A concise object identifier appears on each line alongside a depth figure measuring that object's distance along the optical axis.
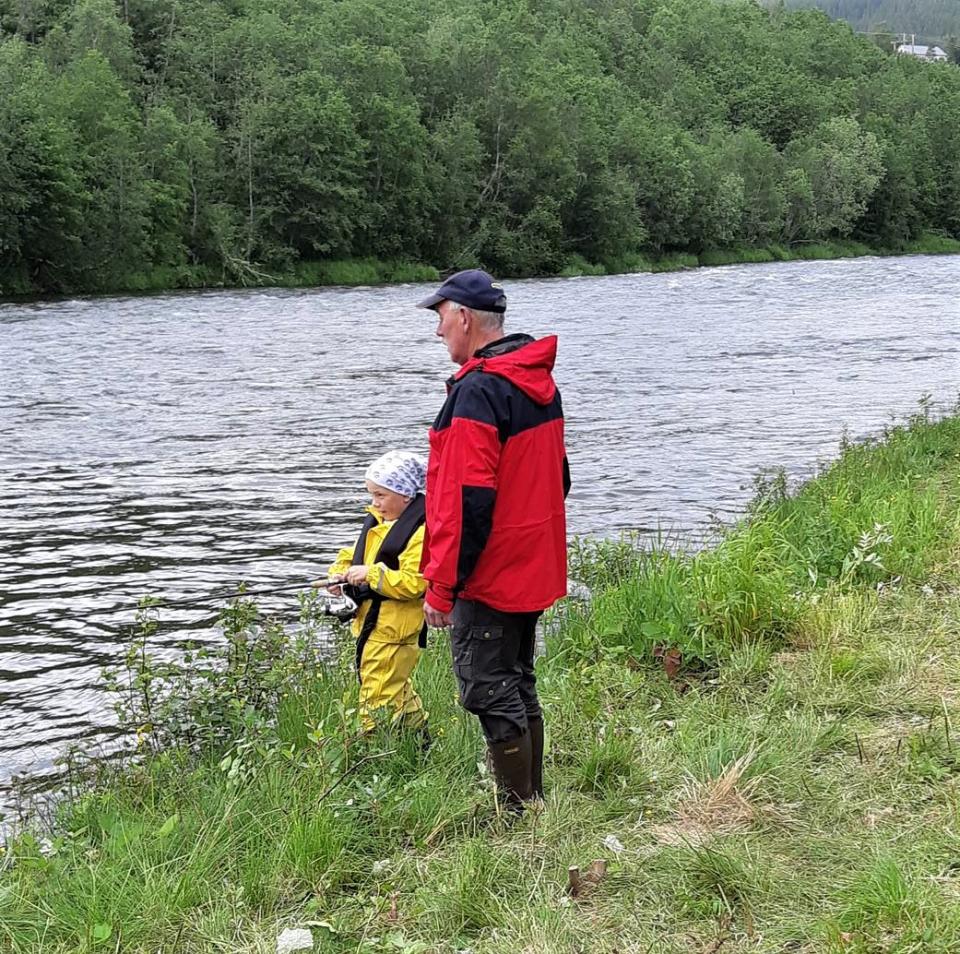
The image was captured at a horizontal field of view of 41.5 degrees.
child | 5.27
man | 4.32
